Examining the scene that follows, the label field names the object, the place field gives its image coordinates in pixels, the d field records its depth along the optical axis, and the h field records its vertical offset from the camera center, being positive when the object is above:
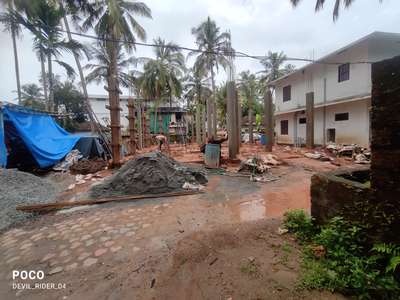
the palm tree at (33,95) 23.37 +5.45
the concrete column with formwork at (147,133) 16.61 +0.35
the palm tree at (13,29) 10.98 +6.40
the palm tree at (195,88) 27.26 +6.24
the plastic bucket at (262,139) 15.61 -0.37
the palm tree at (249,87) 27.83 +6.21
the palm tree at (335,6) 11.54 +6.86
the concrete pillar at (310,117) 11.75 +0.84
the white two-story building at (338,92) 10.75 +2.38
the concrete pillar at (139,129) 13.90 +0.52
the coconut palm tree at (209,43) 22.14 +9.58
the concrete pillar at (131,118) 9.55 +0.86
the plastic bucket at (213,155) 7.61 -0.68
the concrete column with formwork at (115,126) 7.18 +0.41
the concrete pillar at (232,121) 8.46 +0.54
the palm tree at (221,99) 23.98 +3.99
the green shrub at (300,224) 2.71 -1.20
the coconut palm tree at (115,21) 13.54 +7.85
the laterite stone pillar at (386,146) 1.85 -0.14
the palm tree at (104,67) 19.09 +6.60
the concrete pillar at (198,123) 16.19 +0.97
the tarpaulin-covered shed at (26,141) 6.73 +0.02
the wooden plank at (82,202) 4.20 -1.31
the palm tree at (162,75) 20.97 +6.12
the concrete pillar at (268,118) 11.10 +0.81
